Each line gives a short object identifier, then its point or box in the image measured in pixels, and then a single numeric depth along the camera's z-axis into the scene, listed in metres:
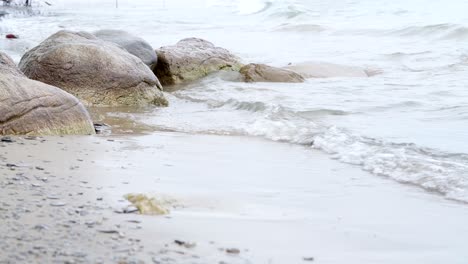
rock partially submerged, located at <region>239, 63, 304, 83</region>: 23.17
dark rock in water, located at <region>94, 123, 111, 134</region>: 13.98
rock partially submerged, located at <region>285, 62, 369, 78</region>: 24.93
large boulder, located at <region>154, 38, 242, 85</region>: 23.31
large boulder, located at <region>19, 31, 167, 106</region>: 17.67
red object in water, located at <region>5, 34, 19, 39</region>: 37.84
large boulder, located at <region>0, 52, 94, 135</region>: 12.10
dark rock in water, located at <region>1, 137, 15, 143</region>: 11.25
